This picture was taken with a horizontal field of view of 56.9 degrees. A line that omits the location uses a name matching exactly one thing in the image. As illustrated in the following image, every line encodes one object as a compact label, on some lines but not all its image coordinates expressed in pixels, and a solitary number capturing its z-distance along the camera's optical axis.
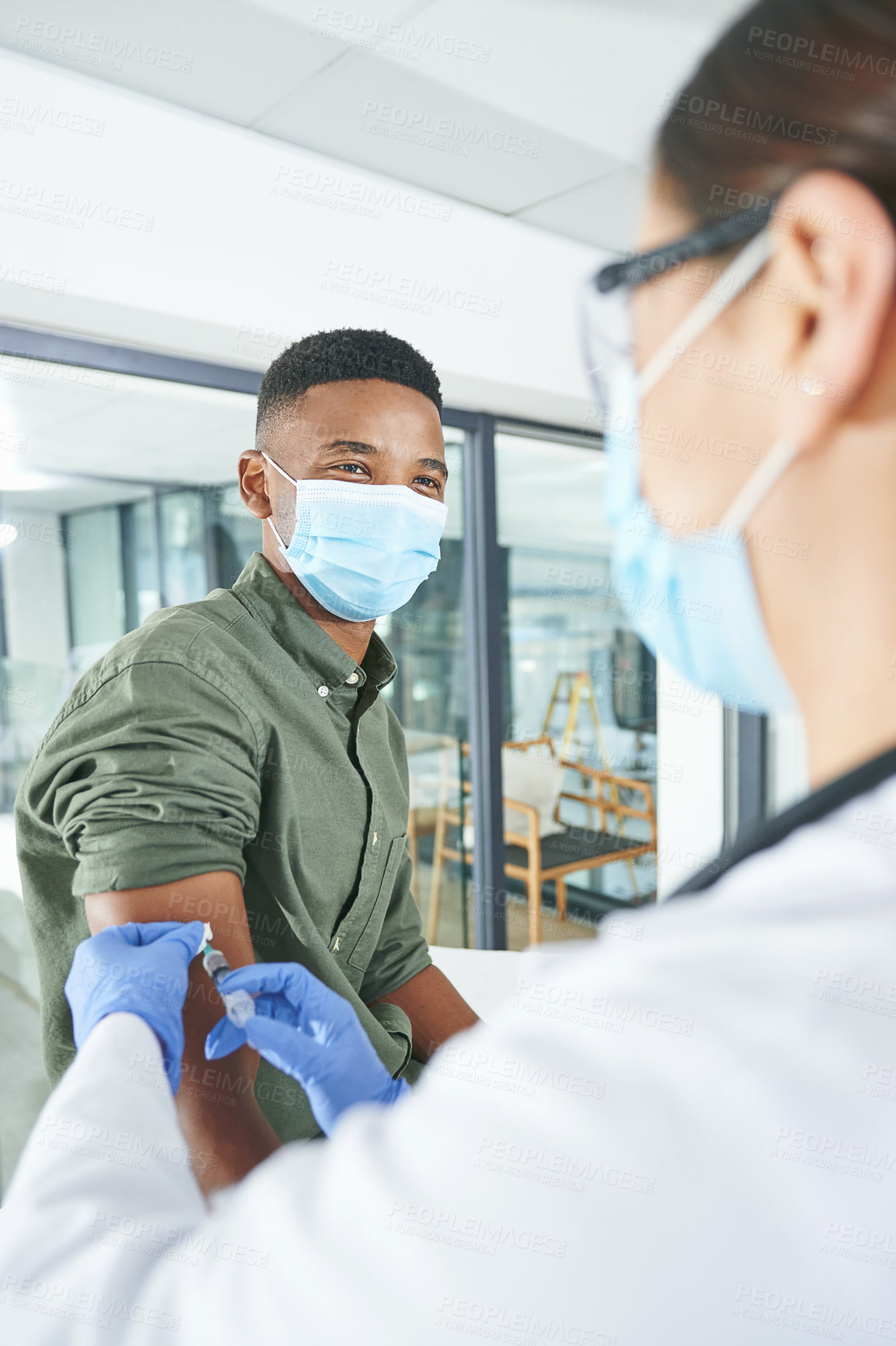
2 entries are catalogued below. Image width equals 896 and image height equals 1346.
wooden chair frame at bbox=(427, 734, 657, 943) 2.83
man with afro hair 0.90
